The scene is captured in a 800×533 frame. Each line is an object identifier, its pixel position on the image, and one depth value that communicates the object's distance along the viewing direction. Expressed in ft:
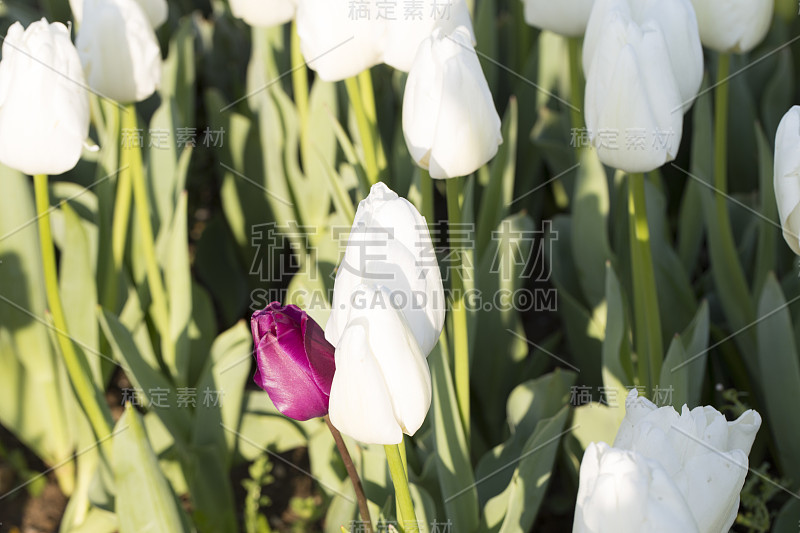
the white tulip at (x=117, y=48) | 6.11
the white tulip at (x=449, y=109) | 5.67
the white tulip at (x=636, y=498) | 5.19
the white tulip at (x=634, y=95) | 5.70
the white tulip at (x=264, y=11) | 6.34
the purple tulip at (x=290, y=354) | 5.35
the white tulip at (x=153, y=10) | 6.29
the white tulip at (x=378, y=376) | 5.26
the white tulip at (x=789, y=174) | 5.53
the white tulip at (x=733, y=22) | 5.96
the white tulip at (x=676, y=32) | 5.76
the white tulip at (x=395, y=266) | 5.34
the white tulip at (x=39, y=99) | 5.82
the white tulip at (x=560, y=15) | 6.09
